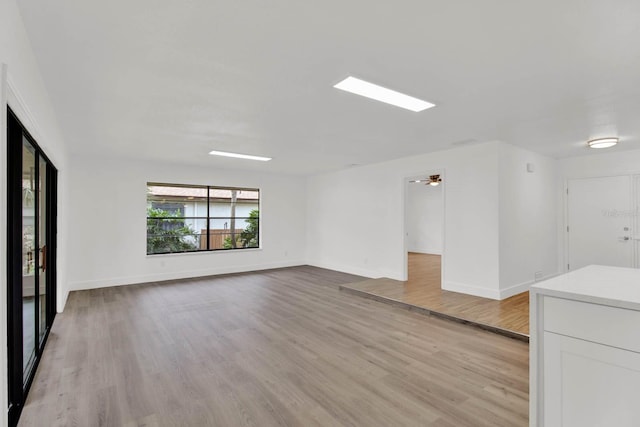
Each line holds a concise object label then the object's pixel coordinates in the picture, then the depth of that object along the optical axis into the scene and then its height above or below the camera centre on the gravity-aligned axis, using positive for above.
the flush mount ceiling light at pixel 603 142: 4.46 +1.06
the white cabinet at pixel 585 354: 1.26 -0.59
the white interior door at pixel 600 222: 5.26 -0.10
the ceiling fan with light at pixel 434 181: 8.93 +1.06
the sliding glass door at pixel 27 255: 1.92 -0.31
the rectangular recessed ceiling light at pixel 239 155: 5.52 +1.13
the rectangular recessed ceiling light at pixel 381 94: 2.70 +1.14
